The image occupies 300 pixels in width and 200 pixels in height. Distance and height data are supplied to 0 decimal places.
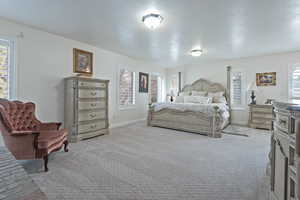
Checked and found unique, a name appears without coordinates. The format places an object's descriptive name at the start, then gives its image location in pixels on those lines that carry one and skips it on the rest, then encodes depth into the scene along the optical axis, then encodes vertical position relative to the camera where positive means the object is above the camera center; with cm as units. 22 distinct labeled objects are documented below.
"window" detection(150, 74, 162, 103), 767 +48
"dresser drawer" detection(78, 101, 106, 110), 395 -20
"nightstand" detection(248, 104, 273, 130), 531 -56
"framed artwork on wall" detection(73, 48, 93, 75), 443 +102
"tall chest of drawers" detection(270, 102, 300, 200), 100 -40
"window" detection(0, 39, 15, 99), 323 +56
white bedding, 460 -28
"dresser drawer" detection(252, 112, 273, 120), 529 -54
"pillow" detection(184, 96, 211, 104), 618 -3
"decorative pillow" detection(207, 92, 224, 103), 630 +15
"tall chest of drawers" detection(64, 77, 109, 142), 386 -25
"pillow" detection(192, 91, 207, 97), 672 +23
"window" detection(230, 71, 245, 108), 628 +35
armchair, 242 -62
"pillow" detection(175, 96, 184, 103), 678 -3
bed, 451 -58
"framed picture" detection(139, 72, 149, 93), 679 +68
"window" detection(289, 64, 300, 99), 523 +58
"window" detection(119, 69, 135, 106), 595 +39
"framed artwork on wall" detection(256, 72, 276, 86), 565 +74
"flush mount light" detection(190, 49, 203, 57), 495 +144
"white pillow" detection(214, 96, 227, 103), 617 -1
